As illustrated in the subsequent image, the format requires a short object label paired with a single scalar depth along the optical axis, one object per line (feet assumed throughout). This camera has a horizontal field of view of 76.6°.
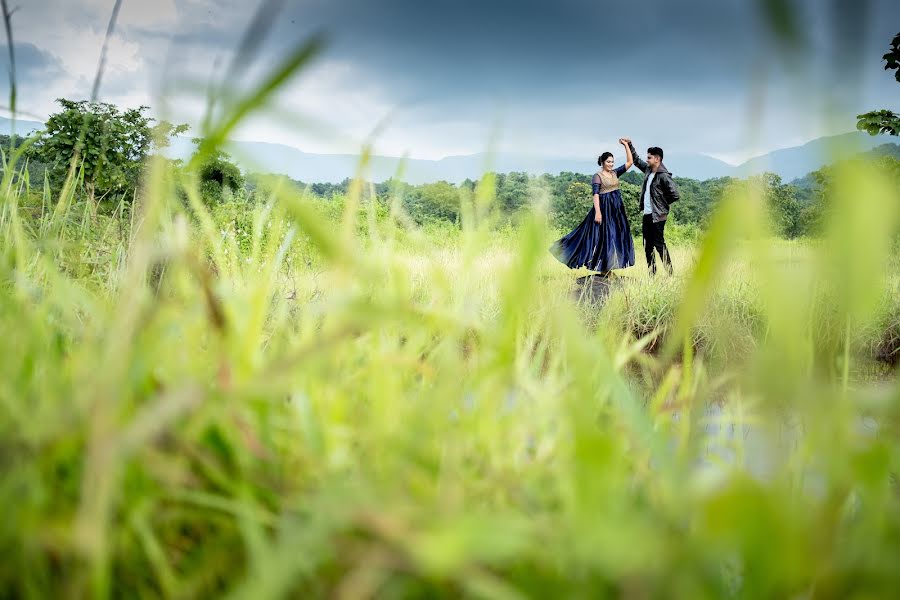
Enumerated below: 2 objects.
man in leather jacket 25.90
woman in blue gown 26.43
